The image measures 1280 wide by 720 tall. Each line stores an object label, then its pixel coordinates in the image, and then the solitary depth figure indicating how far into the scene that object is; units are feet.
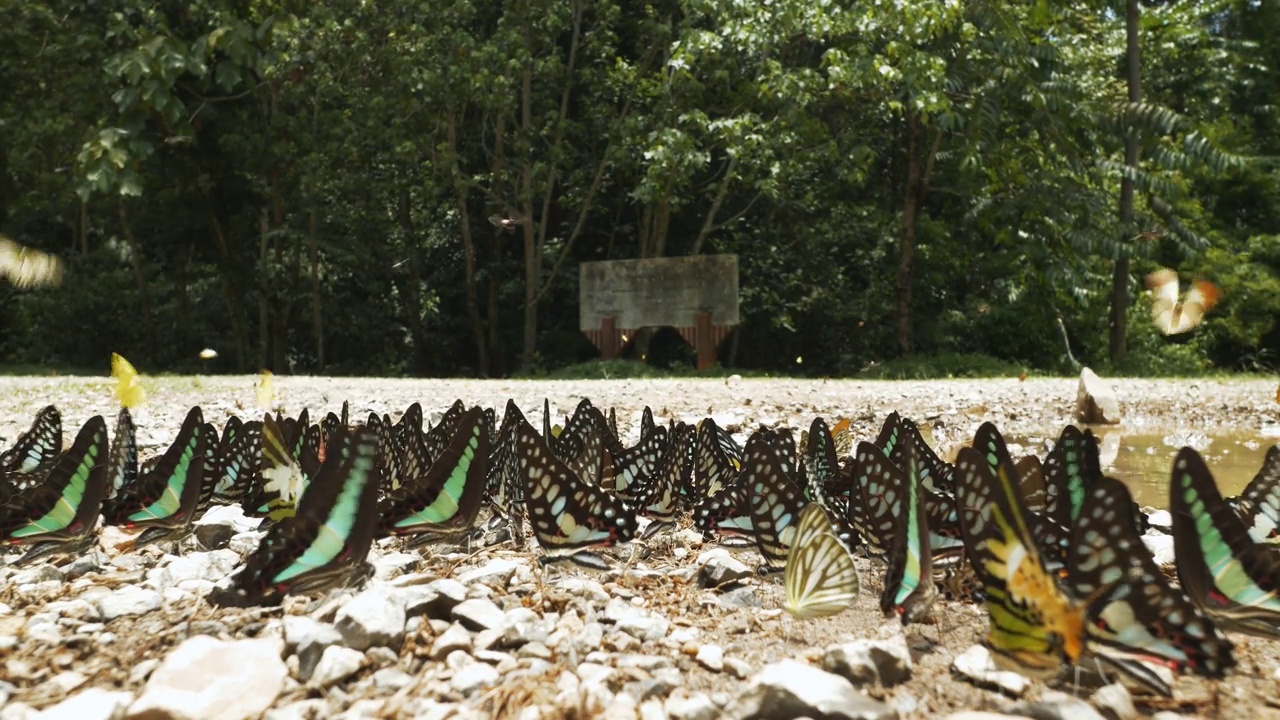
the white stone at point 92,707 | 0.86
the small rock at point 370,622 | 0.95
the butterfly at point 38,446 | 1.48
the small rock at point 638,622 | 1.00
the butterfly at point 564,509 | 1.15
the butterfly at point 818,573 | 1.00
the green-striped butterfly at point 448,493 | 1.18
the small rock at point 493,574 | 1.12
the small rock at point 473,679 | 0.90
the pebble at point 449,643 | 0.95
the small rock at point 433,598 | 1.00
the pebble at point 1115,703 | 0.85
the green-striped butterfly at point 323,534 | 0.99
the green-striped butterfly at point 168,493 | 1.21
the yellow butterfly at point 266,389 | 1.60
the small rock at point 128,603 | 1.05
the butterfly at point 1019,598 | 0.85
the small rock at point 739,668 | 0.93
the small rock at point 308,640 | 0.92
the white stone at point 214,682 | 0.86
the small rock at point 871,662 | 0.89
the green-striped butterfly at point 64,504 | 1.16
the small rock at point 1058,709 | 0.83
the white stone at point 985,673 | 0.89
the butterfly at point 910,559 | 0.95
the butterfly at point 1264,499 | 1.11
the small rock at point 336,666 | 0.91
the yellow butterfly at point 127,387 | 1.37
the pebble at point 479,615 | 0.99
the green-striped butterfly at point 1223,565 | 0.92
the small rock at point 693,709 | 0.86
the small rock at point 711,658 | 0.94
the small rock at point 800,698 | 0.84
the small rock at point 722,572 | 1.14
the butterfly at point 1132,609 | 0.86
